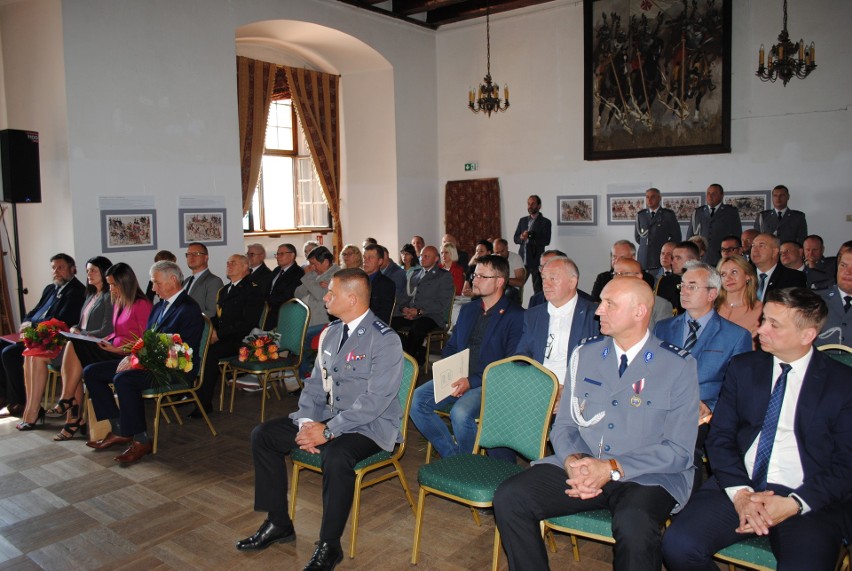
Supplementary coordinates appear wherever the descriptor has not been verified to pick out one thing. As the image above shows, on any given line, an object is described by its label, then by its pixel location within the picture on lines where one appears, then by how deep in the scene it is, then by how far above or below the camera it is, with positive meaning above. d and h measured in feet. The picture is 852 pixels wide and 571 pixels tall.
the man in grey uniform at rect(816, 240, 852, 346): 13.84 -1.72
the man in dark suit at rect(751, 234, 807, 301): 18.45 -1.06
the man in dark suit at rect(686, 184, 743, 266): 29.35 +0.38
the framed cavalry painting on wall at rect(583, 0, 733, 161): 30.94 +7.53
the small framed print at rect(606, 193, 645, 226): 33.86 +1.31
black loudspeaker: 22.88 +2.78
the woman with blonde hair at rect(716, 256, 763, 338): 13.66 -1.32
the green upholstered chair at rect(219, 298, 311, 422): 18.20 -3.04
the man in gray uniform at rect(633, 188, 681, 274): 31.12 +0.09
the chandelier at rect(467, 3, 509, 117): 30.63 +6.36
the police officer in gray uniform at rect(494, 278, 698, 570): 8.77 -2.90
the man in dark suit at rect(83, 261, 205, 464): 15.70 -3.25
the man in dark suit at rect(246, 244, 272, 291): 23.31 -0.99
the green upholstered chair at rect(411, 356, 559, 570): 9.98 -3.23
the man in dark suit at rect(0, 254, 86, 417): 19.52 -2.16
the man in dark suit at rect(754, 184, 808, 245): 28.02 +0.37
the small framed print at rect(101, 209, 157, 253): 24.89 +0.49
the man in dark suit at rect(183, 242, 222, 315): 21.18 -1.31
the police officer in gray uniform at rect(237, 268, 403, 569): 10.93 -3.00
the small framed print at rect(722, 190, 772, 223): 30.37 +1.31
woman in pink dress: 17.49 -2.54
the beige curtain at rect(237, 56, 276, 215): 34.22 +6.52
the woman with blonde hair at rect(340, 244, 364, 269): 23.08 -0.66
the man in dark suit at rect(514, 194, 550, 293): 34.45 -0.08
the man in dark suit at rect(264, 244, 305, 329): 23.13 -1.51
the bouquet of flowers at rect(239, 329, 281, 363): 18.13 -3.02
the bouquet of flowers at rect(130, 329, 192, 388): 15.43 -2.64
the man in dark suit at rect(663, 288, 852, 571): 7.97 -2.90
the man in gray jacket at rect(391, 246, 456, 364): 22.85 -2.49
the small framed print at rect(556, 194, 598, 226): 35.32 +1.27
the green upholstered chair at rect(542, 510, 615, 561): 8.71 -3.92
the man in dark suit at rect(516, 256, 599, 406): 13.15 -1.77
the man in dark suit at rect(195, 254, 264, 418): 20.12 -2.09
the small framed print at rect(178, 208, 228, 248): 27.39 +0.64
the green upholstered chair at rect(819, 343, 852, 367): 10.91 -2.11
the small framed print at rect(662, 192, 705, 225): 32.14 +1.40
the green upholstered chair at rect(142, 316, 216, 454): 15.80 -3.59
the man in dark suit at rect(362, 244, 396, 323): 21.66 -1.89
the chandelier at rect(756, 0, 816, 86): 23.13 +6.02
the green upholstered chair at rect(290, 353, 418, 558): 10.92 -3.77
